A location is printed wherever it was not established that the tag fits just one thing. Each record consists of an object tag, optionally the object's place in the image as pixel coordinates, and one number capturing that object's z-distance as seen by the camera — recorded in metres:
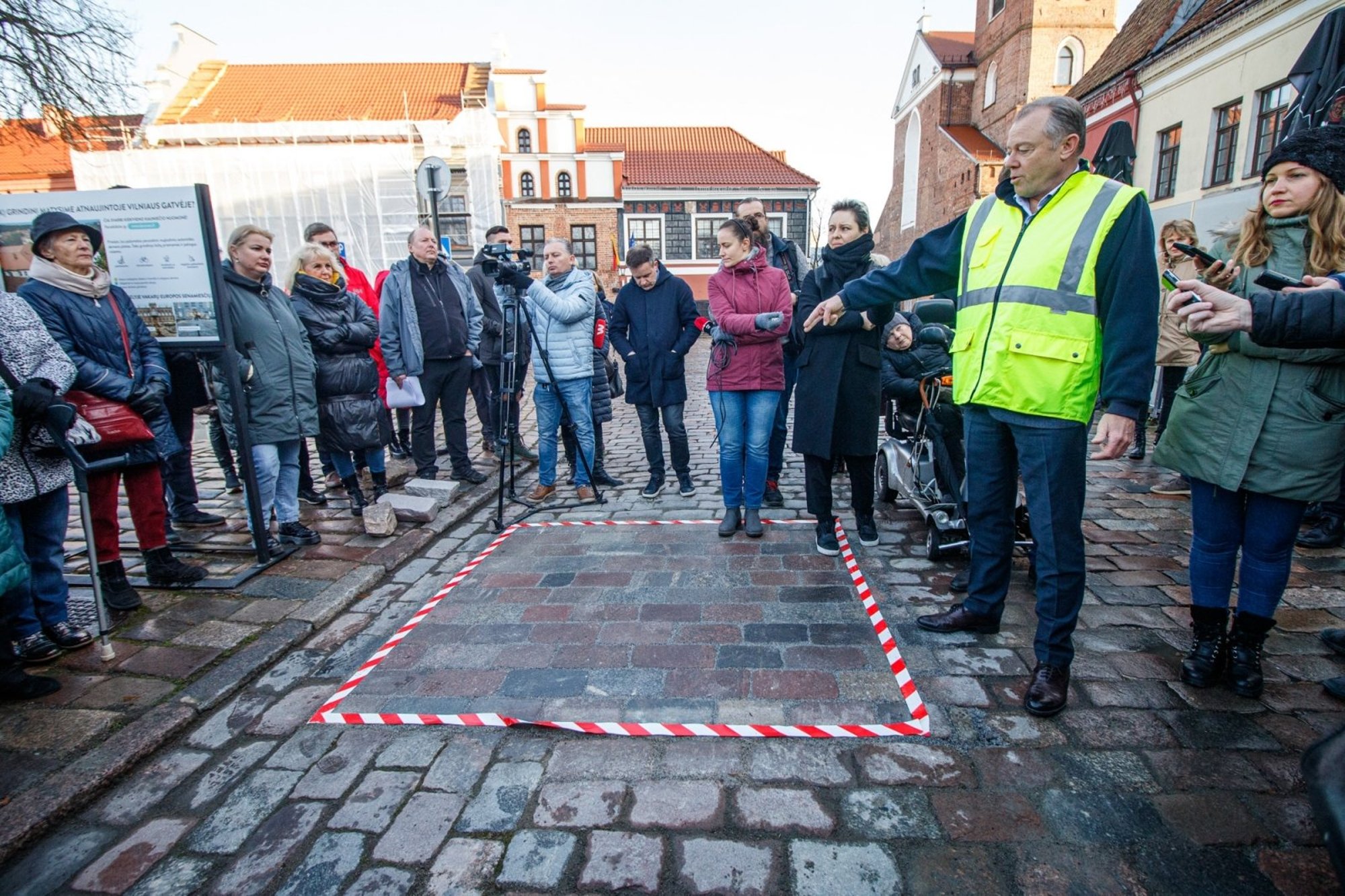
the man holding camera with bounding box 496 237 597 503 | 5.64
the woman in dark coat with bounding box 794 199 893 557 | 4.34
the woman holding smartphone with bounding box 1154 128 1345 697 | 2.56
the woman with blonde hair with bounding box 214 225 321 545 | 4.63
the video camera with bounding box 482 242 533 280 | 4.98
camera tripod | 5.28
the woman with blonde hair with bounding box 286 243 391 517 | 5.15
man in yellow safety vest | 2.57
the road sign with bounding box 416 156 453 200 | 7.83
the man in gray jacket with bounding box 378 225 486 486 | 5.88
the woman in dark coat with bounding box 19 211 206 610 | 3.55
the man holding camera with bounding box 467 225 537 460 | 7.15
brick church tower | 26.92
